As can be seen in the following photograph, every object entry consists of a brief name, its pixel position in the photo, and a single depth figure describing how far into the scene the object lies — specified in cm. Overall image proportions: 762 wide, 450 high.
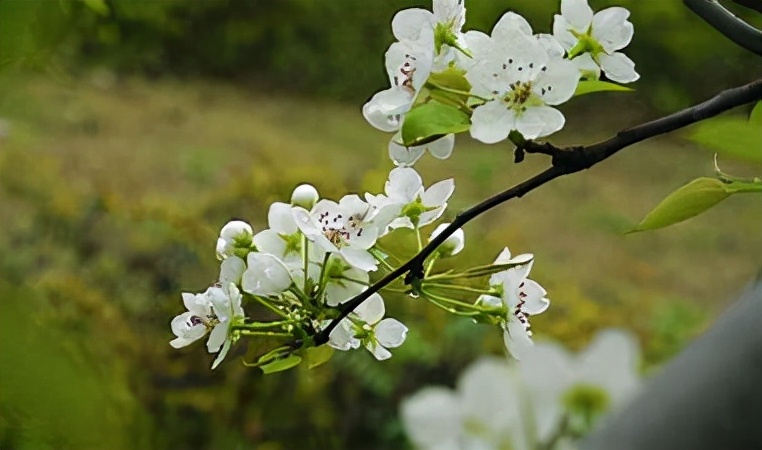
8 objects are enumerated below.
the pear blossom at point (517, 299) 113
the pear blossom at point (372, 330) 114
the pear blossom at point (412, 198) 113
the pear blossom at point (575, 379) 108
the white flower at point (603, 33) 110
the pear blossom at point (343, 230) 111
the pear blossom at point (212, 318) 112
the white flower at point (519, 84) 108
